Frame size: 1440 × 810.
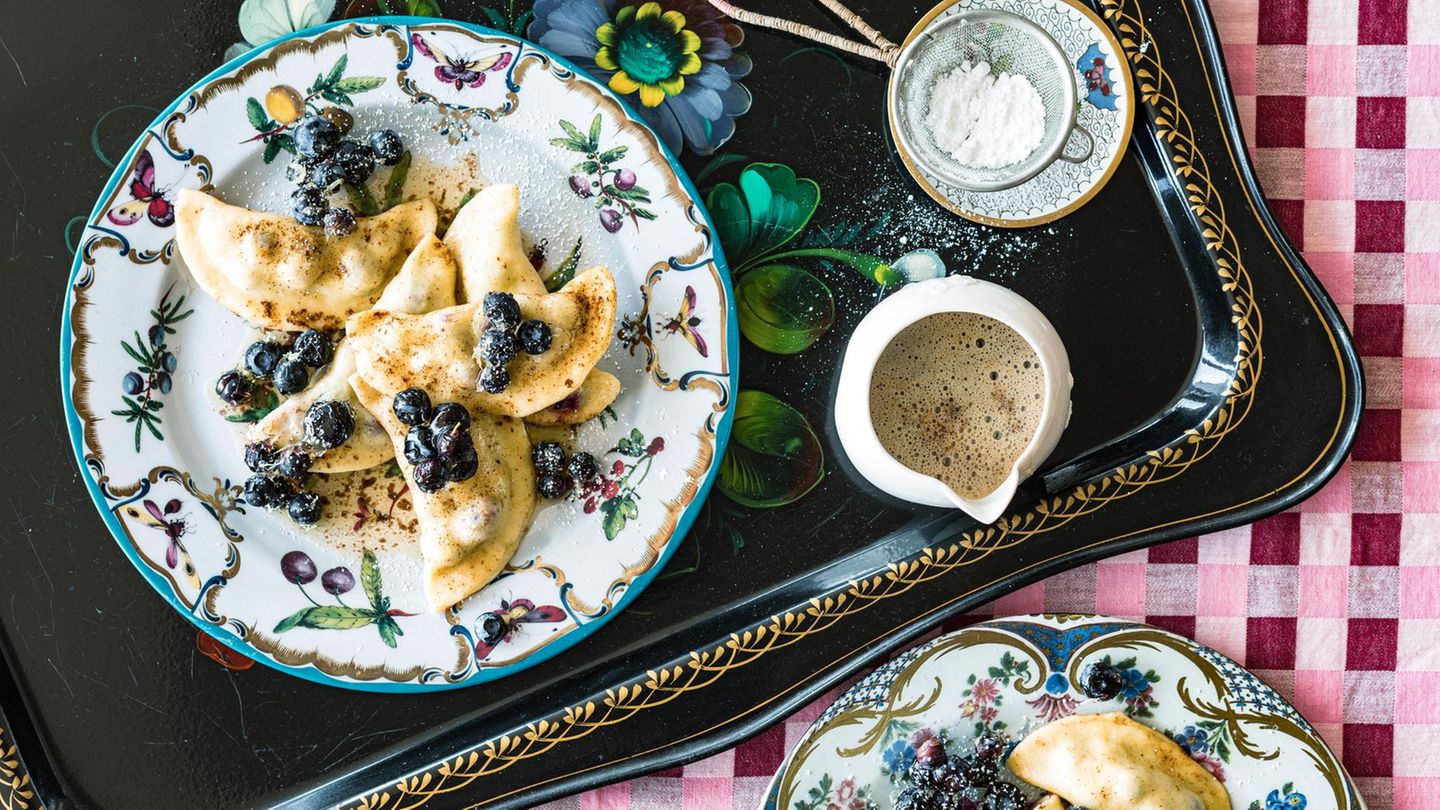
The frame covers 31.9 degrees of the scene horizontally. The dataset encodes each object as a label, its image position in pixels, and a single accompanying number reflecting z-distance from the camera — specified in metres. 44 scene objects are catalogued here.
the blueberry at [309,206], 0.97
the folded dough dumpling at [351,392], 0.97
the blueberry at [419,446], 0.95
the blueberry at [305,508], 0.98
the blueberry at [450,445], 0.95
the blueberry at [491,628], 0.99
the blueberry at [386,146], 0.98
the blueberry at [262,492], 0.98
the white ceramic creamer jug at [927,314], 0.94
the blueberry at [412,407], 0.95
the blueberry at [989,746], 0.99
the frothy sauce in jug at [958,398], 0.97
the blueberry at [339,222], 0.97
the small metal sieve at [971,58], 0.97
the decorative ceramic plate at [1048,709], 0.99
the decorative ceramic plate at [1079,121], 0.98
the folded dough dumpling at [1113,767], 0.98
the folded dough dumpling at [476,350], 0.96
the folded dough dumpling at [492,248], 0.97
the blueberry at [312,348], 0.97
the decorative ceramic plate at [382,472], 0.98
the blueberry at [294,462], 0.97
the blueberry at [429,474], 0.95
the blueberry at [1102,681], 0.98
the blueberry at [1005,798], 0.99
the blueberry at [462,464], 0.95
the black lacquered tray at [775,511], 0.99
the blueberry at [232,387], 0.98
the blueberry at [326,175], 0.97
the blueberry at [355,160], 0.97
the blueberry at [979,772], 0.98
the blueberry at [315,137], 0.97
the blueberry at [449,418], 0.95
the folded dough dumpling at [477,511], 0.97
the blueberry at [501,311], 0.95
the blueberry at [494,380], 0.95
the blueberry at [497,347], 0.94
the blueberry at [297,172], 0.99
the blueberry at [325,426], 0.96
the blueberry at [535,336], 0.95
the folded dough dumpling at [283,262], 0.97
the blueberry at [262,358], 0.97
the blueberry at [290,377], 0.97
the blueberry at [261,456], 0.97
